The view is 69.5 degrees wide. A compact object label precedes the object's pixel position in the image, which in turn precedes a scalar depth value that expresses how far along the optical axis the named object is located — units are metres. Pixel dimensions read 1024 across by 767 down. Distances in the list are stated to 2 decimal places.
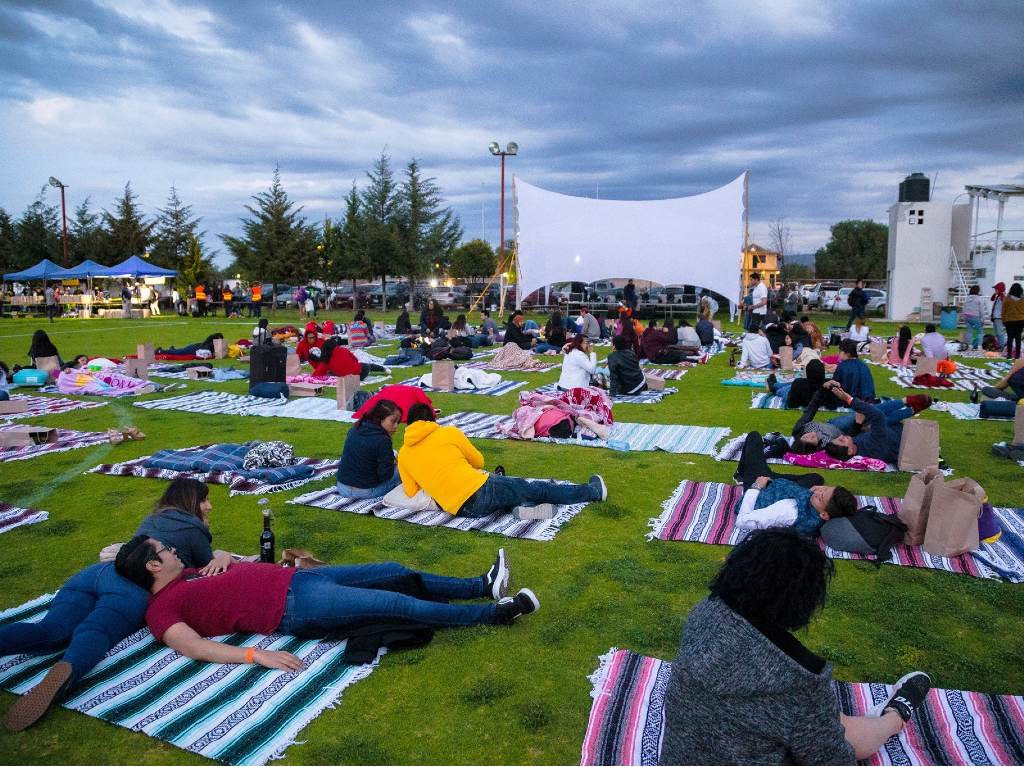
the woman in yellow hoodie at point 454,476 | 5.56
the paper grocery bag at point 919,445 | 6.86
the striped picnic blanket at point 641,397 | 10.88
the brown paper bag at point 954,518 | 4.75
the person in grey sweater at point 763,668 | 2.28
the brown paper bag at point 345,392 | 10.37
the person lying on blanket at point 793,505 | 4.95
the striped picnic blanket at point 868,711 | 2.94
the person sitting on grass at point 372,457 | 5.91
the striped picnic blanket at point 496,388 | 11.88
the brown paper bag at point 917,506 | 4.92
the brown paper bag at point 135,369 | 13.16
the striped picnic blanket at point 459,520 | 5.42
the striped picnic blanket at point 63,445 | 7.94
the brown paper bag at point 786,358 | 13.80
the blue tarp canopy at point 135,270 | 30.45
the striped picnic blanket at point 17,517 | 5.71
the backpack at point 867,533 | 4.88
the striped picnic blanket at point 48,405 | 10.40
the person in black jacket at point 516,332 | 16.19
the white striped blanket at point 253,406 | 10.22
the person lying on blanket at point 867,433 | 7.15
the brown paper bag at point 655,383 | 11.73
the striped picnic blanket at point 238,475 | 6.60
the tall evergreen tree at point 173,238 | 41.88
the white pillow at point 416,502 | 5.86
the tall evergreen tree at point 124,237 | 40.94
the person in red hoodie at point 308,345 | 13.73
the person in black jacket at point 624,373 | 11.27
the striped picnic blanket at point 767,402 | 10.30
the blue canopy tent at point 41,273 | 31.94
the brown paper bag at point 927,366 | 12.36
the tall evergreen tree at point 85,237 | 41.72
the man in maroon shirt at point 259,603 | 3.55
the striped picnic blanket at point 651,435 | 8.06
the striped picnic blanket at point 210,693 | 3.11
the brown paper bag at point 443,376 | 12.09
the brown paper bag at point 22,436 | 8.27
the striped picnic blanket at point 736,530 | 4.72
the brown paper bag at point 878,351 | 14.92
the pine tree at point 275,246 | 33.84
